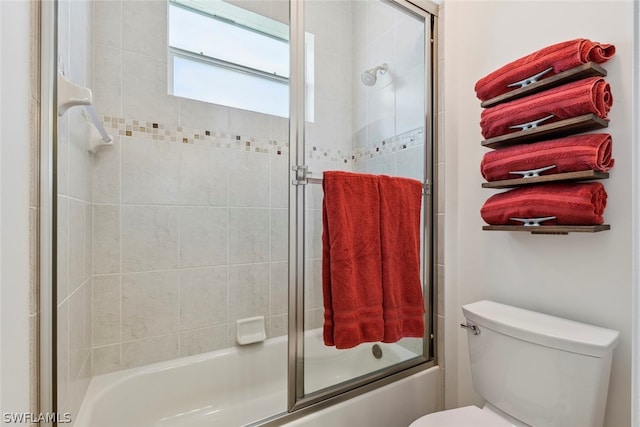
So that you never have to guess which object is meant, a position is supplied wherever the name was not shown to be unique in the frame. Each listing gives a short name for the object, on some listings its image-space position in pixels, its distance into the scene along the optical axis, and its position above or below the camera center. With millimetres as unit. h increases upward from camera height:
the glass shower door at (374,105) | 1354 +522
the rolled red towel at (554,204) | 942 +37
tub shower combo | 1175 +88
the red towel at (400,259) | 1230 -183
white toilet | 903 -492
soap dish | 1664 -630
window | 1561 +842
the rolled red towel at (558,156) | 936 +193
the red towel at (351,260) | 1119 -170
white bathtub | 1214 -789
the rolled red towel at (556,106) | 936 +357
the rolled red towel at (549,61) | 957 +502
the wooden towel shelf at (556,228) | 940 -42
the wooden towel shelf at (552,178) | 932 +118
